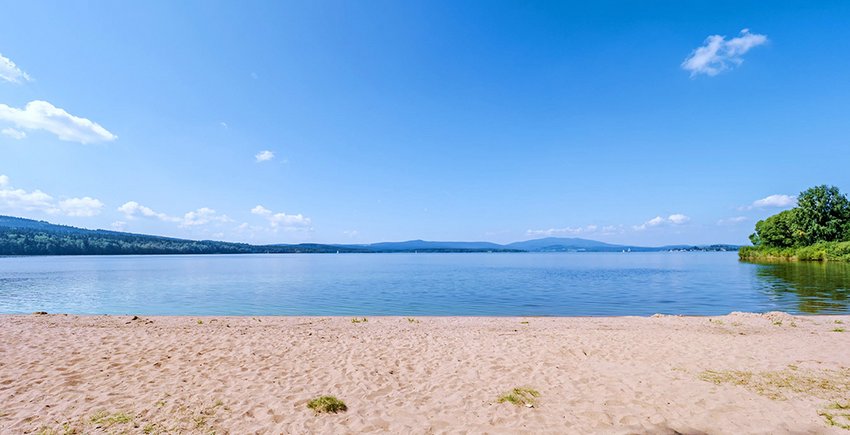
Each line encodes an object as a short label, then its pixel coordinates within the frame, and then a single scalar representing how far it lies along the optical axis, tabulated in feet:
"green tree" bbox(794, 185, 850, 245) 262.67
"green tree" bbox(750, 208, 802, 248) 277.23
